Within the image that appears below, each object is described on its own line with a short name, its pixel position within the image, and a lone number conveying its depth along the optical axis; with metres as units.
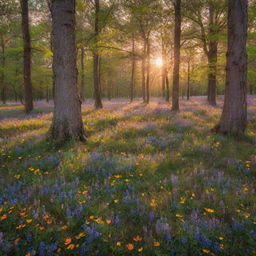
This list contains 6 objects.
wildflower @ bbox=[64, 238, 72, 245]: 2.37
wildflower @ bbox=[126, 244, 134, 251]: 2.27
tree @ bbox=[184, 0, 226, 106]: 15.43
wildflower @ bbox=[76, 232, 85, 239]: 2.49
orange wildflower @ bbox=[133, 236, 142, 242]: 2.42
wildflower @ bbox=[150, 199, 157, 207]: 3.18
